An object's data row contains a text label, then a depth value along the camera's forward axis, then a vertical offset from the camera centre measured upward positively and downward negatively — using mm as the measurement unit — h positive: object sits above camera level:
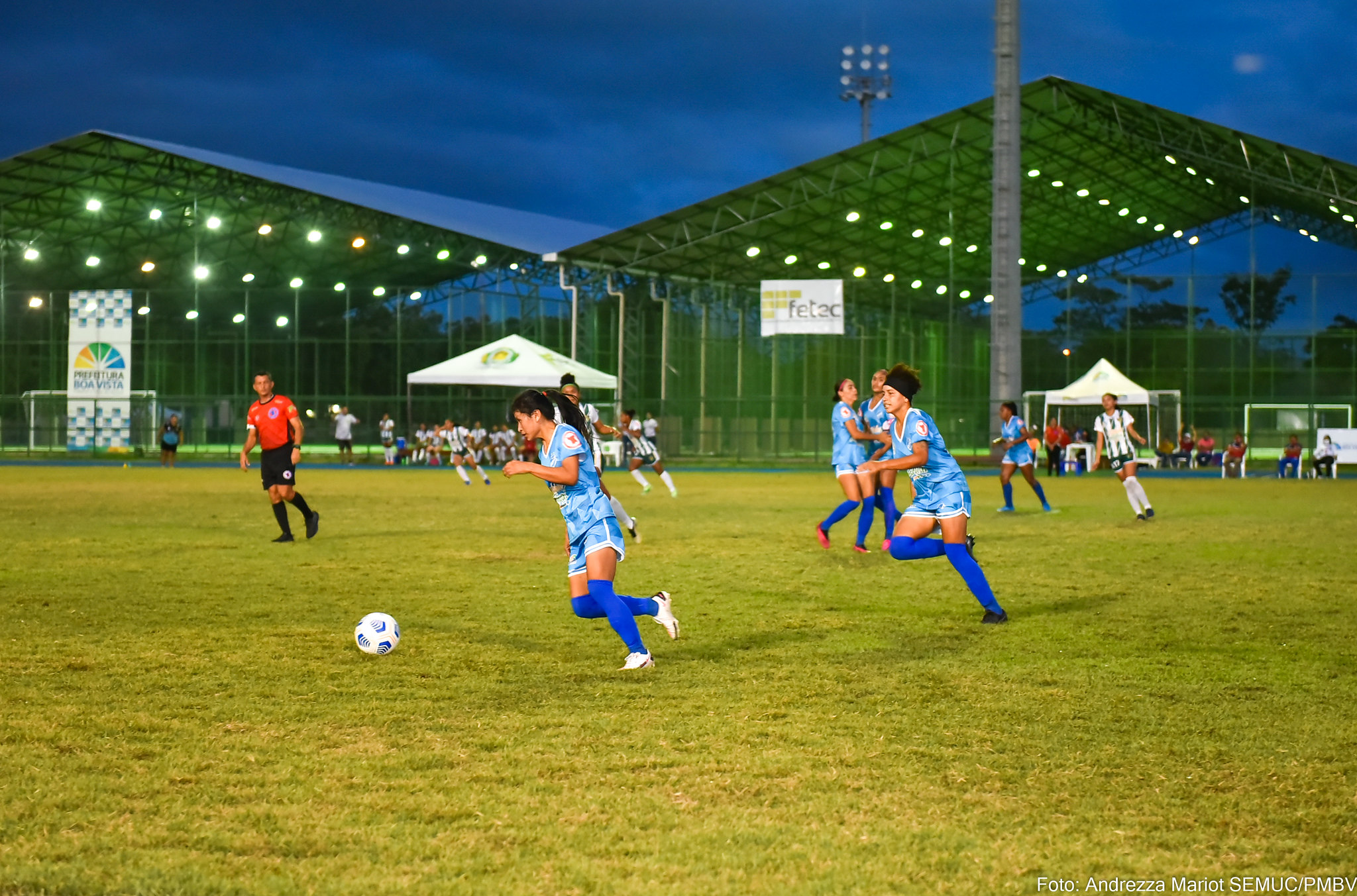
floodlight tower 69312 +18244
